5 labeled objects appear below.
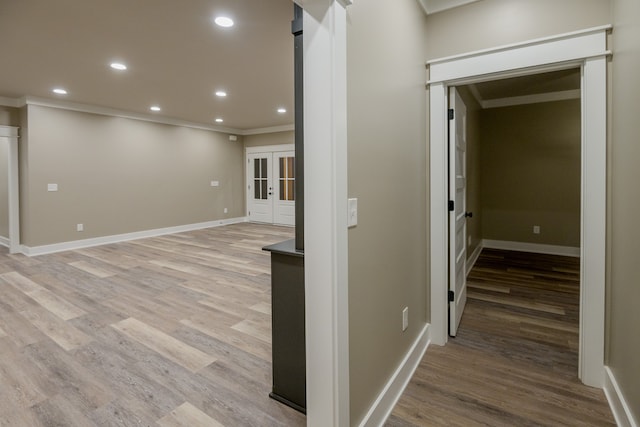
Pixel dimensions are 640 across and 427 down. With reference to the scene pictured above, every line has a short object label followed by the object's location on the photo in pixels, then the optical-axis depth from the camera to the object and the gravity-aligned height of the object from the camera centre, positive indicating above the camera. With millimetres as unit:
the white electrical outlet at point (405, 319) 2033 -726
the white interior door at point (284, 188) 8391 +397
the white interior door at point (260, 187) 8734 +462
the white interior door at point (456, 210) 2447 -66
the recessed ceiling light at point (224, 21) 2746 +1546
